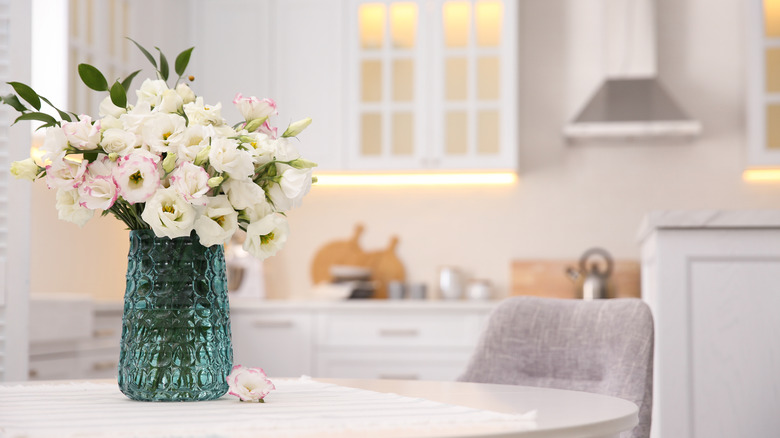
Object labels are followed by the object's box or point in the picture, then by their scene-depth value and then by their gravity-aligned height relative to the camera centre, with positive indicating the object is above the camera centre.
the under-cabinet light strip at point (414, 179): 4.25 +0.26
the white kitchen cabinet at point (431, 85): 4.07 +0.69
